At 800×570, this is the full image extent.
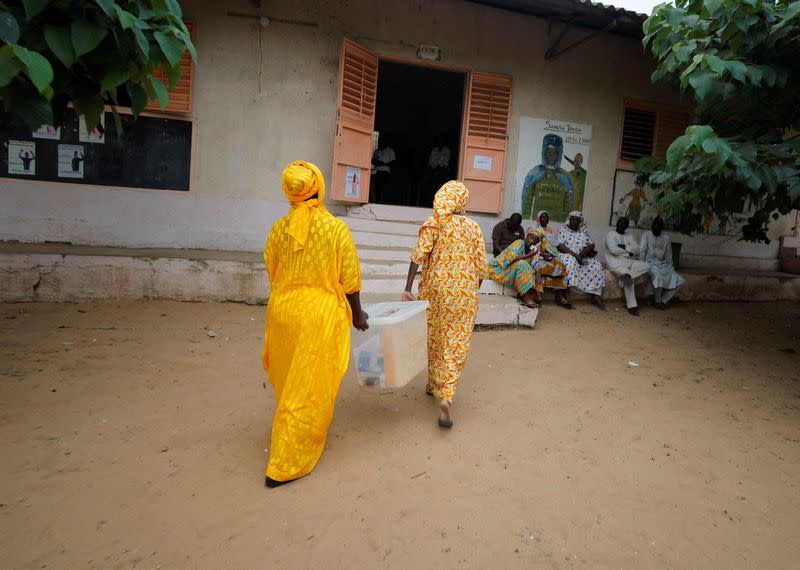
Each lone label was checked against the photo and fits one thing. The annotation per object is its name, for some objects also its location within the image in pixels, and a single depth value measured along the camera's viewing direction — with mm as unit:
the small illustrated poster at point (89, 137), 6039
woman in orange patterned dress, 3436
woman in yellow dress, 2633
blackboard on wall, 5871
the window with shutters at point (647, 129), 8180
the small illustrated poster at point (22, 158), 5844
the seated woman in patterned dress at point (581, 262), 6676
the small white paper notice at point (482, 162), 7461
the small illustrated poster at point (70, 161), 5988
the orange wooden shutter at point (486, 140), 7398
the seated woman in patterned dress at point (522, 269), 6117
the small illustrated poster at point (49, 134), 5890
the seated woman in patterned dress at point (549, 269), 6367
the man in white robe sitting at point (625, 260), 6824
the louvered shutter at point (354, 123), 6591
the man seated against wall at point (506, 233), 6809
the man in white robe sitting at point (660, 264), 6961
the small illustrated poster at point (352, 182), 6809
